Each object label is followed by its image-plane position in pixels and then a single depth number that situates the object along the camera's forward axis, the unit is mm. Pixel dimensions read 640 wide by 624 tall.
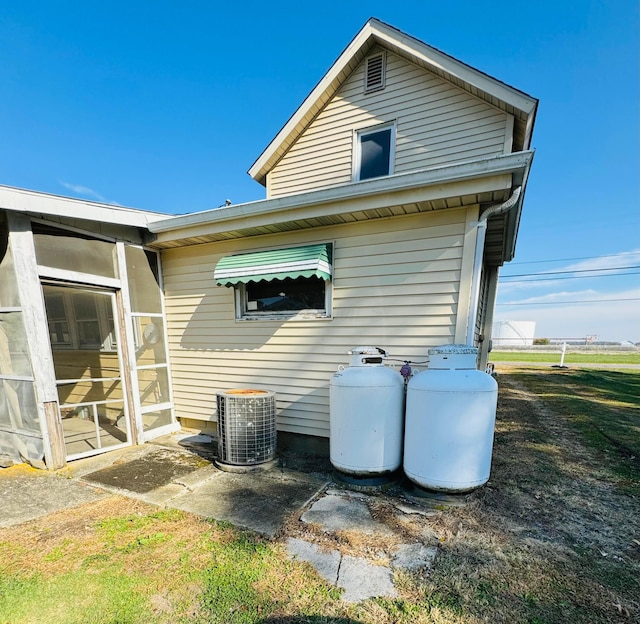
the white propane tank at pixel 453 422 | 2400
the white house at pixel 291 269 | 3057
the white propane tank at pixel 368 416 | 2730
